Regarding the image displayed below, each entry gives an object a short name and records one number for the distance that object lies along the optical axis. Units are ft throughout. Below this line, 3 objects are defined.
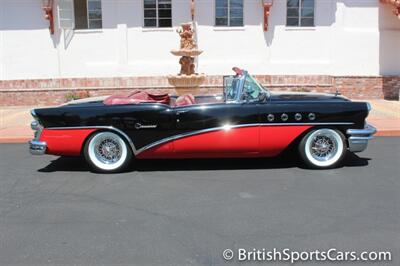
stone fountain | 40.04
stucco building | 52.08
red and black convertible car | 20.15
